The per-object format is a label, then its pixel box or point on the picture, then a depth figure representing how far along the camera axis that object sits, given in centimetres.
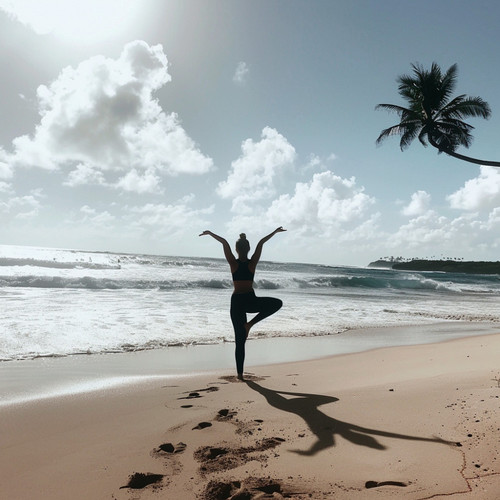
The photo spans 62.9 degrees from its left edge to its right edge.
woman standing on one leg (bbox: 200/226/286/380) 595
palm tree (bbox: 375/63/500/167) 1942
